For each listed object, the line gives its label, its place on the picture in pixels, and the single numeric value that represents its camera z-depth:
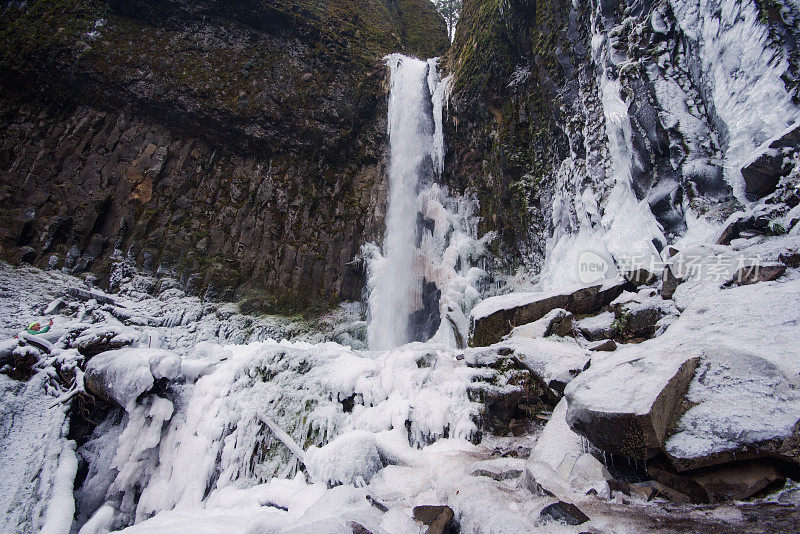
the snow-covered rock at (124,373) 4.62
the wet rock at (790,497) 1.93
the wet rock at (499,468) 2.86
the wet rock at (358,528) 2.20
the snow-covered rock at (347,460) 3.49
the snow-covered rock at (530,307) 6.04
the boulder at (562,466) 2.51
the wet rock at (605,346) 4.52
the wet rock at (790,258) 4.07
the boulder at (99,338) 5.16
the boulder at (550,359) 4.05
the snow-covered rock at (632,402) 2.49
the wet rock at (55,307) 9.90
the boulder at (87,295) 11.11
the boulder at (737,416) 2.22
